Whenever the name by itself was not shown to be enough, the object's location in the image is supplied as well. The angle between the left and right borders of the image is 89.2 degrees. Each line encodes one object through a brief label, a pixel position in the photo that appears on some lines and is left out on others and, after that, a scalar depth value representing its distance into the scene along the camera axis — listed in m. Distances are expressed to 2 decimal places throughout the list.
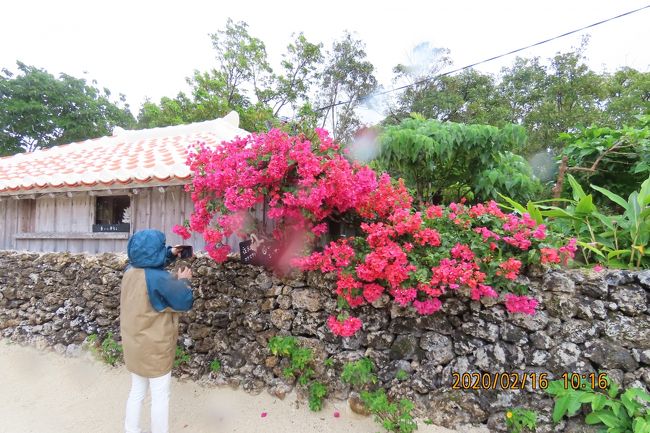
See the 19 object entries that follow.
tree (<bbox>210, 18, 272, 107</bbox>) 16.34
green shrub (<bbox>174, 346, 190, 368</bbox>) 3.90
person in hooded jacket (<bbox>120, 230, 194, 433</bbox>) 2.57
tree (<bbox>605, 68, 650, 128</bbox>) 12.16
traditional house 4.25
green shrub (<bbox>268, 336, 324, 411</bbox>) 3.25
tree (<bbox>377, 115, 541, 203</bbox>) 4.80
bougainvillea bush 2.83
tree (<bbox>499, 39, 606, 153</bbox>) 12.35
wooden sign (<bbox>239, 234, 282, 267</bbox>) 3.62
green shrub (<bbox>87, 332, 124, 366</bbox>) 4.26
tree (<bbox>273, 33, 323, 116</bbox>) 17.11
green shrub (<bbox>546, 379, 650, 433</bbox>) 2.49
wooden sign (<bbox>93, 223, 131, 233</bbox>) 4.80
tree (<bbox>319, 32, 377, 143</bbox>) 18.00
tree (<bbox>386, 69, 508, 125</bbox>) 14.94
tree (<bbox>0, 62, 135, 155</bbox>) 18.78
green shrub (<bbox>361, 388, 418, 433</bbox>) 2.88
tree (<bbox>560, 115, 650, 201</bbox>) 4.31
